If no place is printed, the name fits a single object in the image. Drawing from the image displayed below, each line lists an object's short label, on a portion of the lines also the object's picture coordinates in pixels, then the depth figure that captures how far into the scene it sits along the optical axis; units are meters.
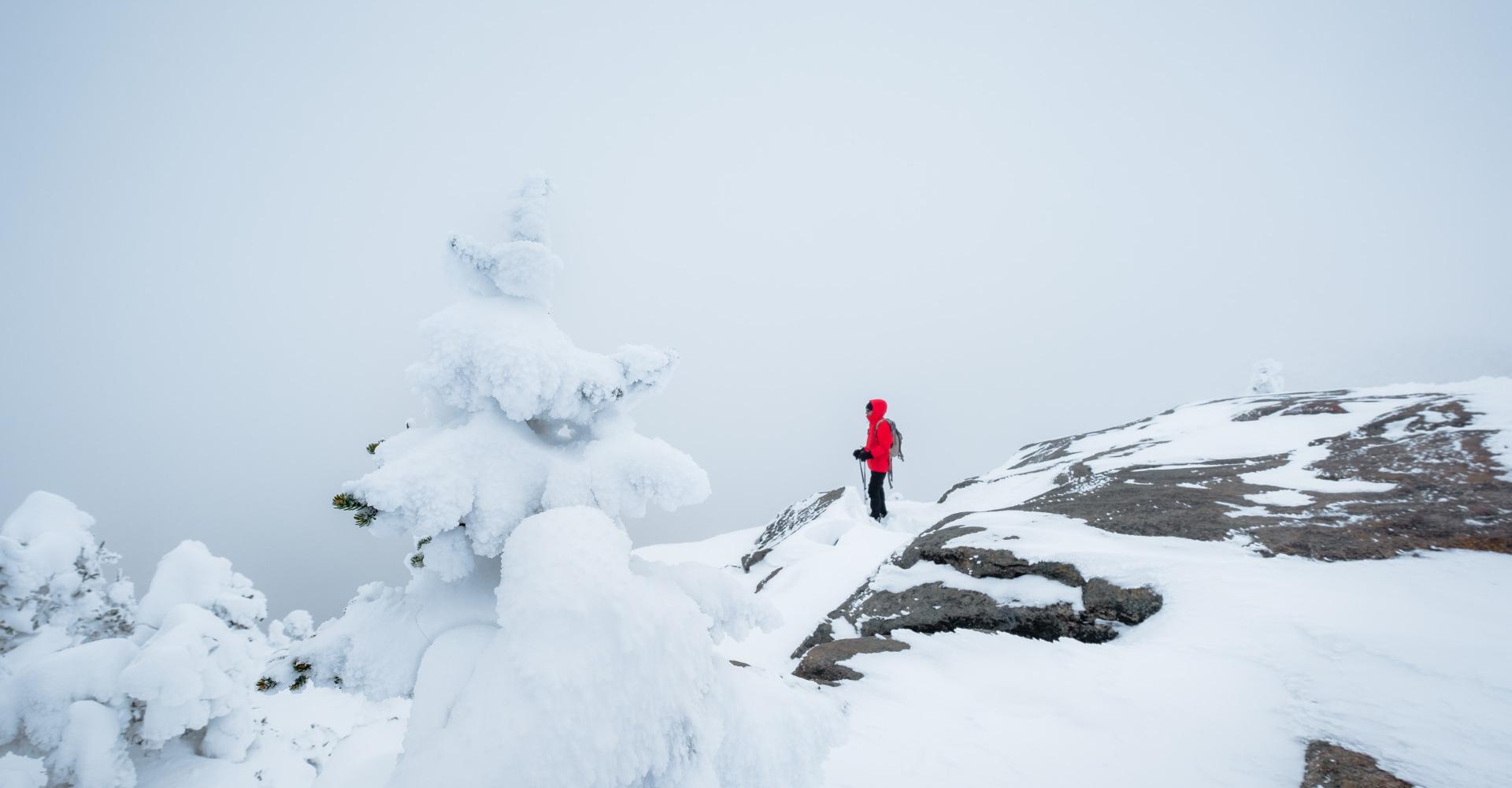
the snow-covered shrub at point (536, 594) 2.62
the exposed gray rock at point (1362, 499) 5.38
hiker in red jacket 13.98
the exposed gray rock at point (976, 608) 5.47
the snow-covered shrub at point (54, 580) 12.81
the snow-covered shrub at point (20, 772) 9.07
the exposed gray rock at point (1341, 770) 3.13
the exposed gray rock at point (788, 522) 14.79
